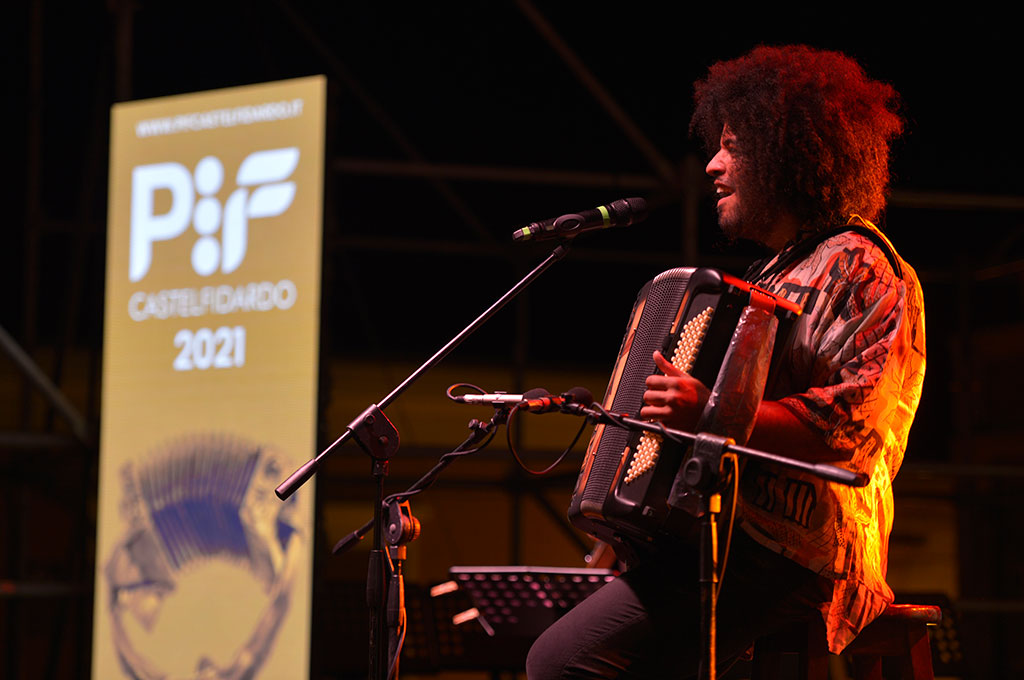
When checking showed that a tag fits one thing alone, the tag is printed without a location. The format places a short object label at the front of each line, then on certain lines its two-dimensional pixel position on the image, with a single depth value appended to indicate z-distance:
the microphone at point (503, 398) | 4.27
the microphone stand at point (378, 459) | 4.72
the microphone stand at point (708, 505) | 3.88
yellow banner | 9.12
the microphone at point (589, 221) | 4.97
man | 4.27
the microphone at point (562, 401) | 4.14
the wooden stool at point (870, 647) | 4.44
